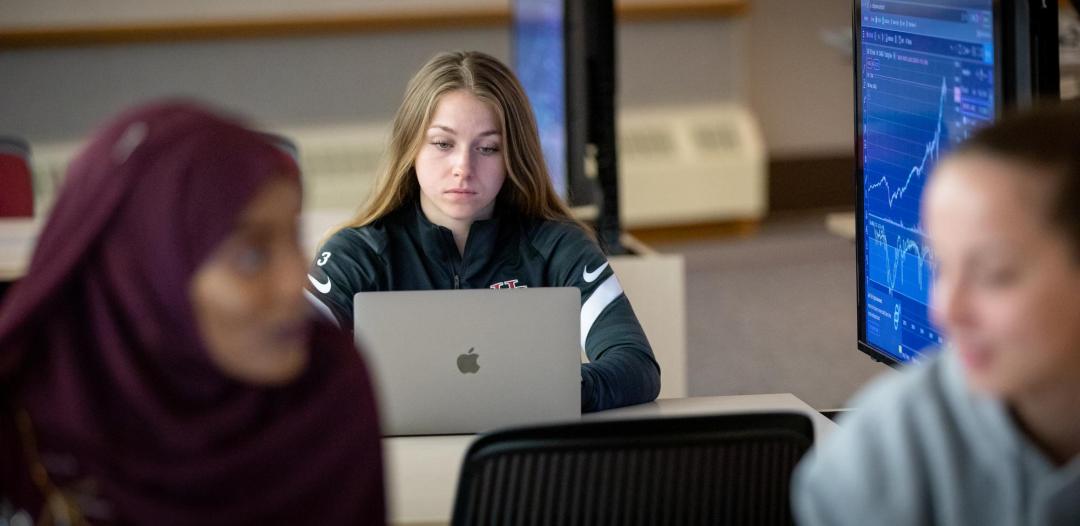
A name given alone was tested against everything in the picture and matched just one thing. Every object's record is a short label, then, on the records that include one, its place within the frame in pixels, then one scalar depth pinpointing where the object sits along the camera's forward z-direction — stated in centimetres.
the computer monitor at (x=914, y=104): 308
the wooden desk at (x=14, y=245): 654
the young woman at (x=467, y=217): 494
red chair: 799
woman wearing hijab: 237
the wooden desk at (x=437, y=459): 355
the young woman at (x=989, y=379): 222
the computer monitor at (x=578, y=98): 706
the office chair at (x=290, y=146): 686
